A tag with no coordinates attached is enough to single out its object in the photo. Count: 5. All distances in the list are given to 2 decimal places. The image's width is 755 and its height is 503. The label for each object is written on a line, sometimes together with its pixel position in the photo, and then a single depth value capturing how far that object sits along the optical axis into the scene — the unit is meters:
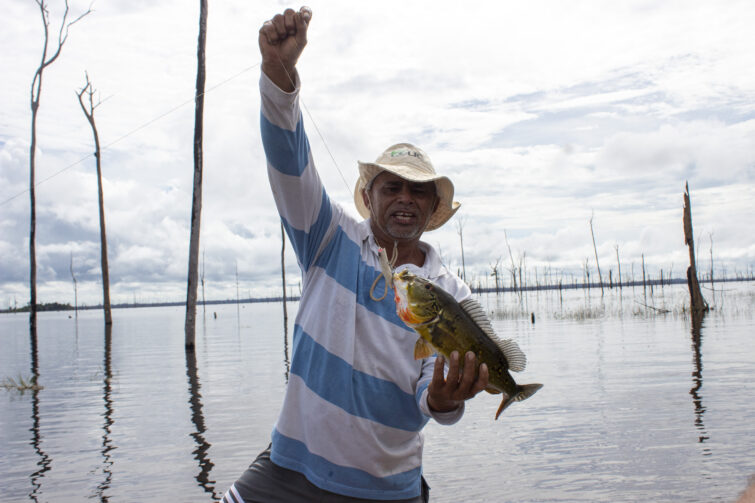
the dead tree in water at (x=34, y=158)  25.73
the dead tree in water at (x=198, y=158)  17.78
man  2.64
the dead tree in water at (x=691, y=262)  31.19
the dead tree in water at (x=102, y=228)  28.27
